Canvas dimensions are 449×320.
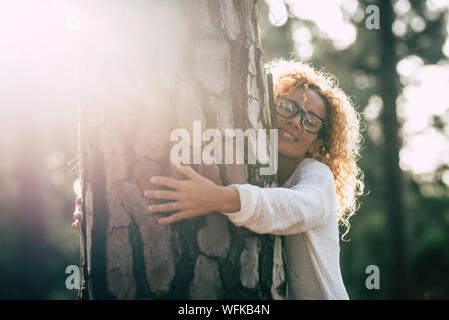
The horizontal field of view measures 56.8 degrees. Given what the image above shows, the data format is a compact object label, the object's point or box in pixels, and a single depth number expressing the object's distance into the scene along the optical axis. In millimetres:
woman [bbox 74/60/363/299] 1591
